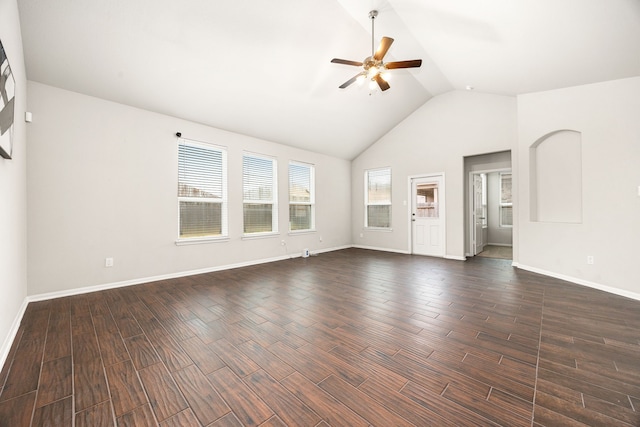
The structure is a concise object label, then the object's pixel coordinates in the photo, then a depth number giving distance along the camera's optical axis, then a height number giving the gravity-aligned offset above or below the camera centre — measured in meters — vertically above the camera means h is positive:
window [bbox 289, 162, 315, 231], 6.26 +0.41
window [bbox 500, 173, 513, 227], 7.98 +0.29
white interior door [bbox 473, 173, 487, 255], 6.24 -0.18
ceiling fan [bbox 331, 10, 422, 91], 3.05 +1.89
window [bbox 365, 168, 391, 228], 7.08 +0.38
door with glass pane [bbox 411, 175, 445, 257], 6.06 -0.14
